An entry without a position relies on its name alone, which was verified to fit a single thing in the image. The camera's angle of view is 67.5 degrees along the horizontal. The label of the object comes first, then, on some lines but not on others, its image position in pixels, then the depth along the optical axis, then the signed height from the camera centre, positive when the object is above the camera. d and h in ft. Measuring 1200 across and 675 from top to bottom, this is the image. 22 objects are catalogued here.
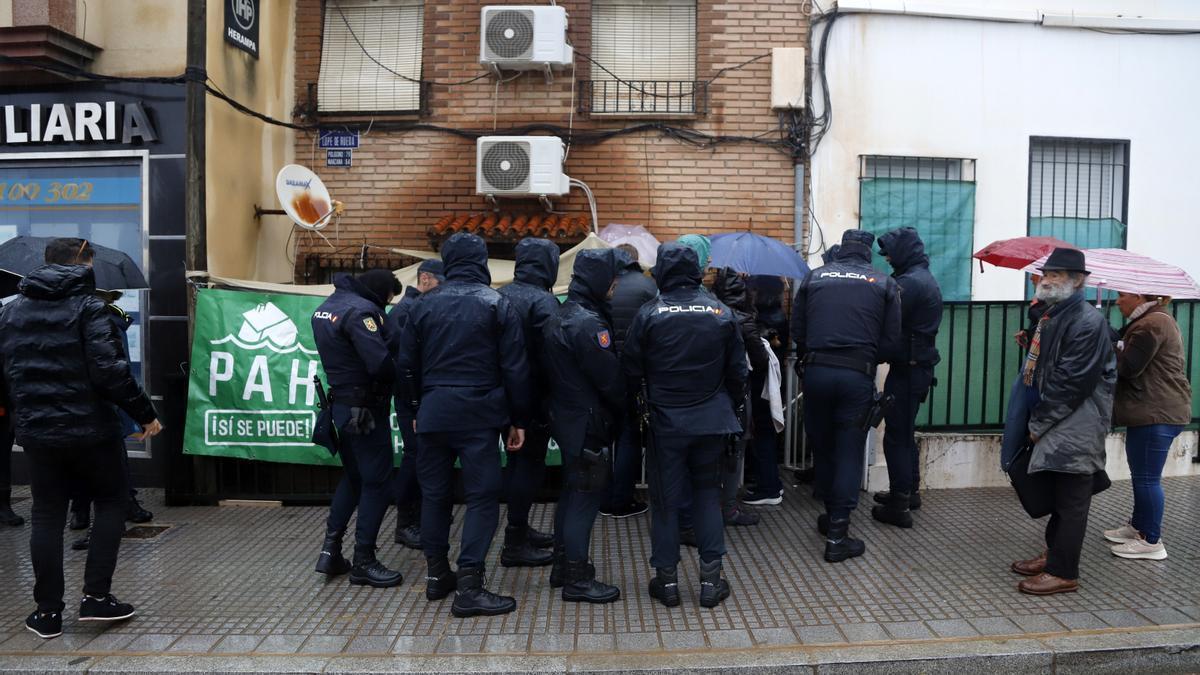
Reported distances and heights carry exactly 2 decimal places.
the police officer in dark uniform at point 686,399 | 16.03 -2.14
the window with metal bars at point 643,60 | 30.04 +7.41
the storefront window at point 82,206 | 26.45 +1.90
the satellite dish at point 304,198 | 26.78 +2.31
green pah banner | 23.59 -2.93
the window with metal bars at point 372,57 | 30.66 +7.48
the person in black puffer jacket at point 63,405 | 15.02 -2.29
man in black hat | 16.39 -2.24
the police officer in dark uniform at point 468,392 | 16.08 -2.08
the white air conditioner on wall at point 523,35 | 28.50 +7.72
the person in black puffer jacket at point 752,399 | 20.45 -2.85
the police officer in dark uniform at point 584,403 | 16.08 -2.28
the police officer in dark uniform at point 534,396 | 16.99 -2.28
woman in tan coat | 18.47 -2.27
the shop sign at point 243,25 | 26.99 +7.62
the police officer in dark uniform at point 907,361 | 20.49 -1.76
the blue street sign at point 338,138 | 30.48 +4.62
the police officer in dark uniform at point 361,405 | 17.20 -2.52
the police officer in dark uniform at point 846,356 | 18.70 -1.51
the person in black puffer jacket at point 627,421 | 19.20 -2.86
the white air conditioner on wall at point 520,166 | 28.32 +3.53
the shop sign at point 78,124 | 25.84 +4.25
